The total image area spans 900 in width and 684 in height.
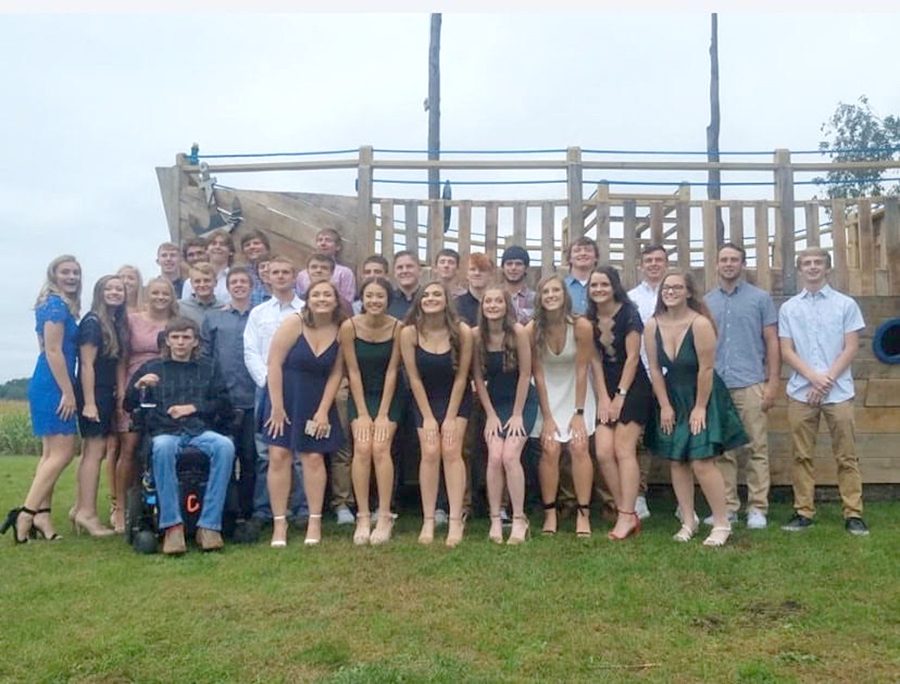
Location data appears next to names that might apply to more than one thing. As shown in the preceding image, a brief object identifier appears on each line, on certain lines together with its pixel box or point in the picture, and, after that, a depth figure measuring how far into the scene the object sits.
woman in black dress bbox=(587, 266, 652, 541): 5.33
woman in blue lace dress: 5.51
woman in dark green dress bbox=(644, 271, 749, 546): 5.19
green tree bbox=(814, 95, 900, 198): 17.12
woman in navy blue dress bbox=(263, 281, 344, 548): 5.27
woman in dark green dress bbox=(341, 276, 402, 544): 5.29
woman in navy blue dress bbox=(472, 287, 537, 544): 5.30
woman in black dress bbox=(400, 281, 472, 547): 5.26
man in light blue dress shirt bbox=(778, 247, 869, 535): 5.57
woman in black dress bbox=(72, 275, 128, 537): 5.59
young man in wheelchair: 5.10
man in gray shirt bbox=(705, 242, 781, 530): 5.71
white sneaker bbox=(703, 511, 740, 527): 5.77
